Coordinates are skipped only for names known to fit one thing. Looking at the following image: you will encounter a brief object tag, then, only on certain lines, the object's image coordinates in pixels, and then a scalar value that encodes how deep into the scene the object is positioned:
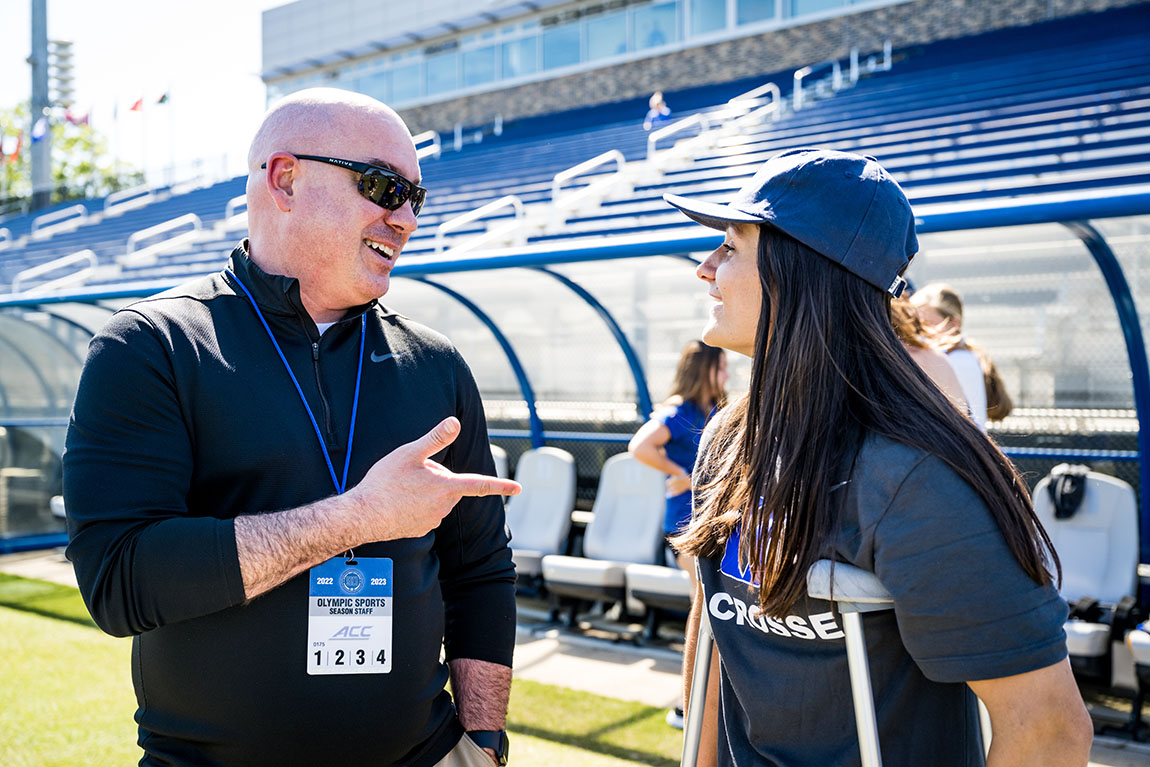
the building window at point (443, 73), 22.84
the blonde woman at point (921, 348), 3.66
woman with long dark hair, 1.30
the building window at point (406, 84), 23.69
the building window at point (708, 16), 18.33
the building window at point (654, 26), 18.97
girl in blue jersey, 5.26
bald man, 1.65
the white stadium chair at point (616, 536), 6.72
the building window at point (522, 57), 21.23
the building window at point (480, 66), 22.09
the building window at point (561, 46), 20.52
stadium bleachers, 9.09
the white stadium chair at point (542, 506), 7.51
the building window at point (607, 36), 19.81
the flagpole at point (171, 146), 26.15
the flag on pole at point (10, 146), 23.88
